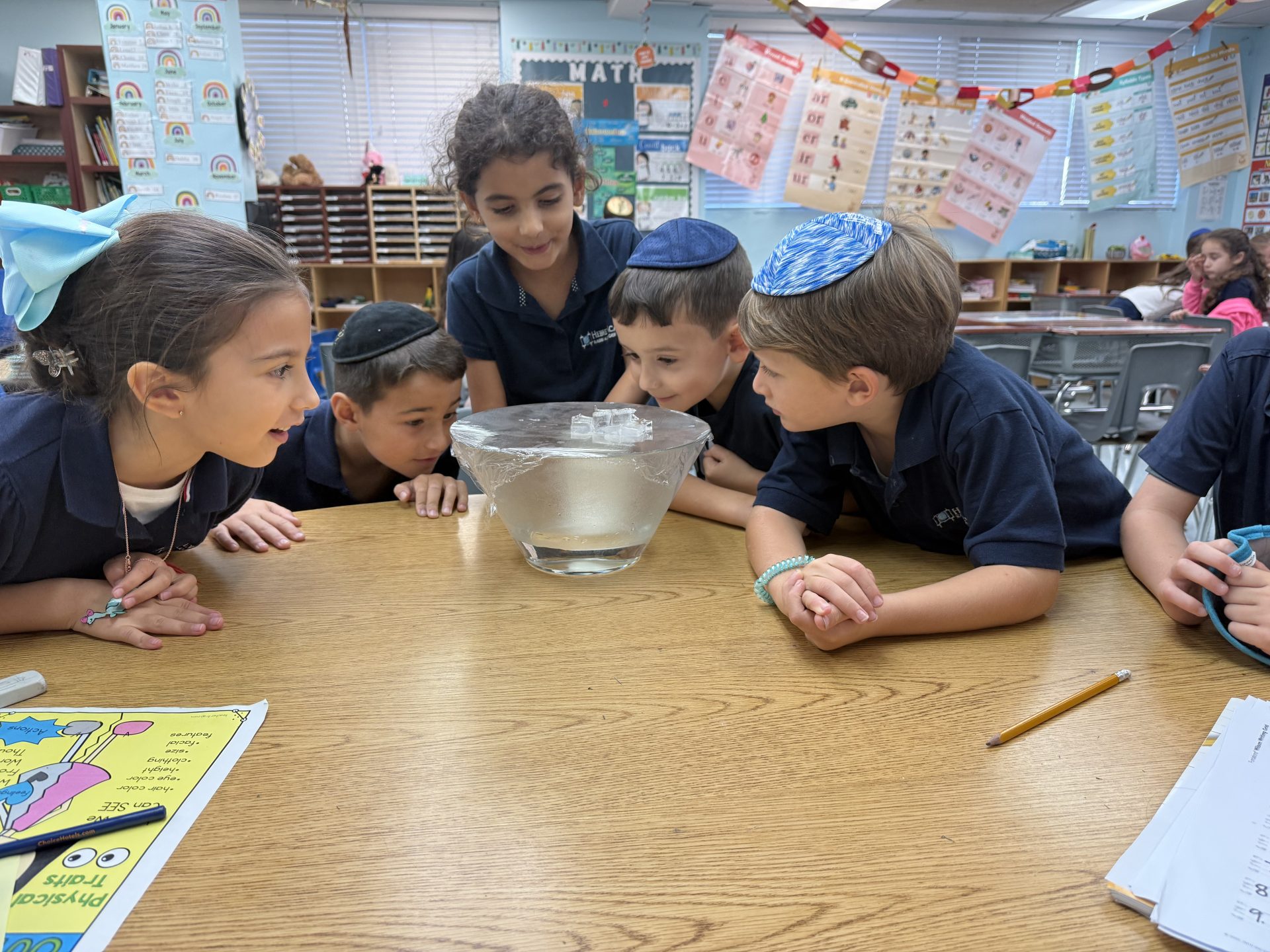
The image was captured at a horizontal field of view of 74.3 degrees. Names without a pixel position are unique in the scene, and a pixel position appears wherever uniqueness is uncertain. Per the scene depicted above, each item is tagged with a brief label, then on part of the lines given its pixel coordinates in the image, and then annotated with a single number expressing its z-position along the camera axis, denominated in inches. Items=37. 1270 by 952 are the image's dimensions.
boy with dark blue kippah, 51.2
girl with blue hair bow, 34.5
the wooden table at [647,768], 19.6
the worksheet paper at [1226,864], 18.5
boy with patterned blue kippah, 34.0
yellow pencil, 26.6
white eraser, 29.7
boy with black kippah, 60.6
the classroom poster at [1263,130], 243.1
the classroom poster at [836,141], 226.4
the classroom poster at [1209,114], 240.1
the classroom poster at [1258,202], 247.3
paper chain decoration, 153.9
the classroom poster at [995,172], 233.5
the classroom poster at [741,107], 221.1
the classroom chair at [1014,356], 123.6
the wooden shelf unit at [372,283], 211.2
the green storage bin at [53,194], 188.5
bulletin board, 212.5
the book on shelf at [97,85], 186.5
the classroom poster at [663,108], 216.8
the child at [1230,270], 172.2
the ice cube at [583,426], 40.6
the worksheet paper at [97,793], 19.5
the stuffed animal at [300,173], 202.2
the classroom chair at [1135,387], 125.3
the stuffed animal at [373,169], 205.9
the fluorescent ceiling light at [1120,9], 220.5
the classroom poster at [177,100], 122.0
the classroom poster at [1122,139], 239.5
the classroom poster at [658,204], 223.0
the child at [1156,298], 183.9
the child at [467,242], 100.3
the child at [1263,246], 192.9
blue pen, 21.3
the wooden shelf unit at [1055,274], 245.1
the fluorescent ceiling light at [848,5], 211.9
